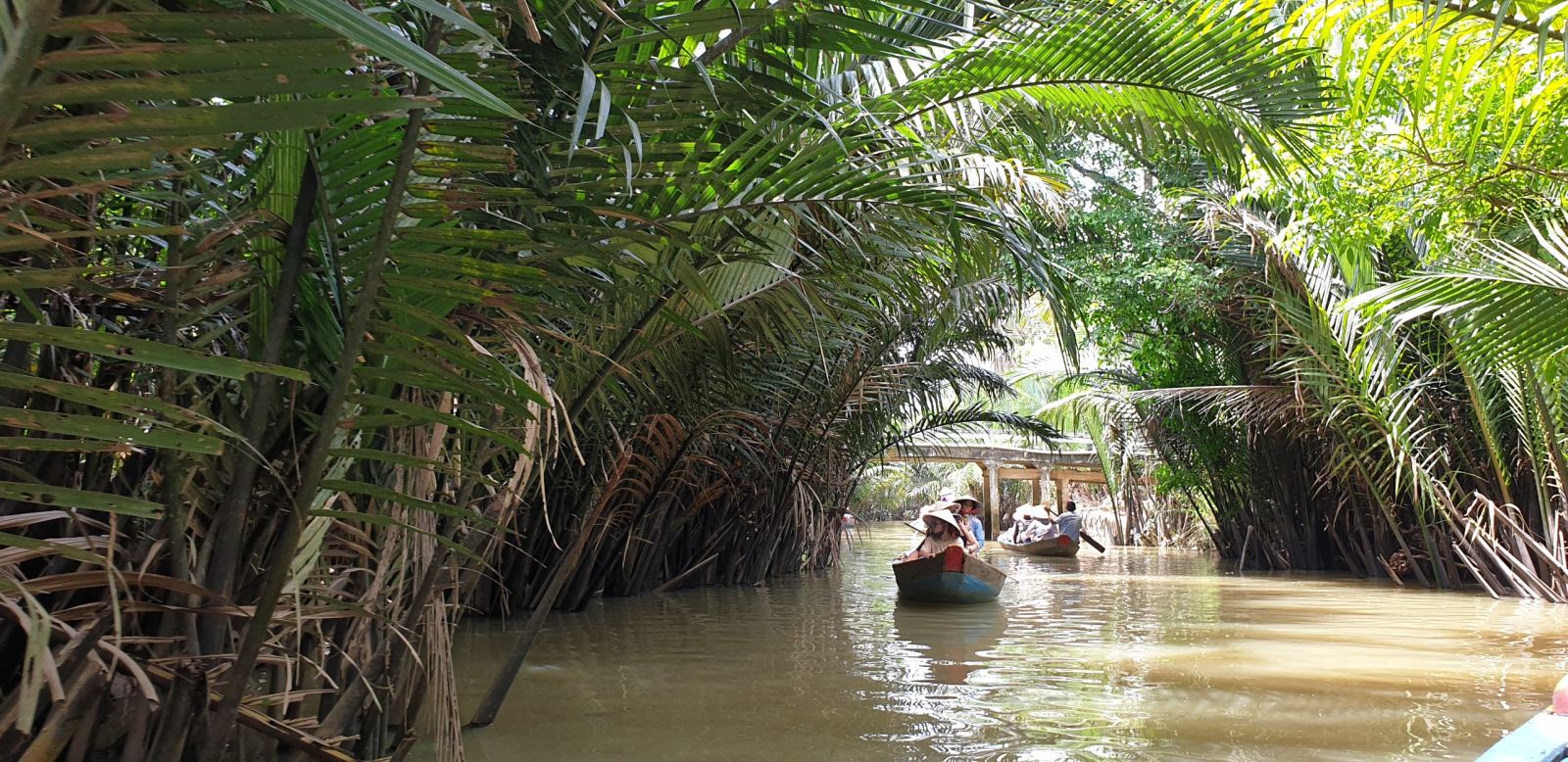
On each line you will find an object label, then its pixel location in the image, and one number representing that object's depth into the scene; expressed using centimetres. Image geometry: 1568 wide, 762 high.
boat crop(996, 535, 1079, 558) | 1880
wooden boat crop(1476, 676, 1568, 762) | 252
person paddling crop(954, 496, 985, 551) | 1336
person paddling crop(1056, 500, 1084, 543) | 1894
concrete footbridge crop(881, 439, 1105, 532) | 2438
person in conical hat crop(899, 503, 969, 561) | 1124
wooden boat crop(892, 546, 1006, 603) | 988
